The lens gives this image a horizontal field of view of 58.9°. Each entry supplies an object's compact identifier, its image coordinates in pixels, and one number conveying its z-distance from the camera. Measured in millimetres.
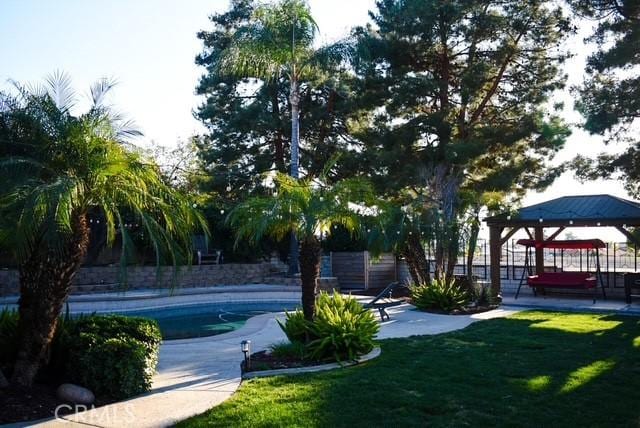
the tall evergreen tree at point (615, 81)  13773
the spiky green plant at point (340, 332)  7762
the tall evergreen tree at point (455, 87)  17906
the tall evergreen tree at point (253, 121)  23312
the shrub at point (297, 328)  8259
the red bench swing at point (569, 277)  15828
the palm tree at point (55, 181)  5832
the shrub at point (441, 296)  13812
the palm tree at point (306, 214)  7891
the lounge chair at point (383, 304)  12430
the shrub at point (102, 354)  6137
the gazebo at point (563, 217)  15398
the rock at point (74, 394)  5836
